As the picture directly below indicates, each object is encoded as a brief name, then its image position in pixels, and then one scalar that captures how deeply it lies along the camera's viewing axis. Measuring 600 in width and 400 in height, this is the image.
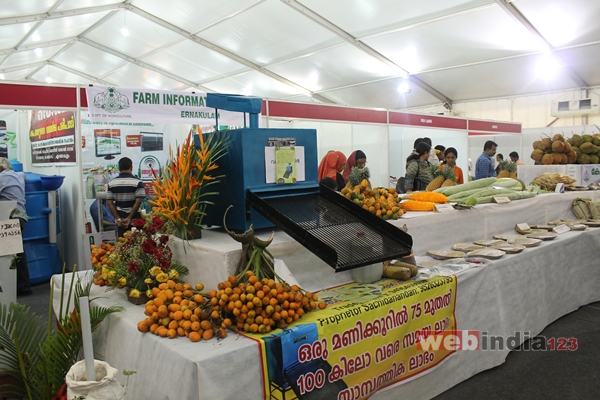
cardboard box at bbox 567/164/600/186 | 4.93
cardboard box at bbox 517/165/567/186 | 4.94
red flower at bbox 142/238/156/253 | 1.92
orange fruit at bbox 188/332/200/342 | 1.54
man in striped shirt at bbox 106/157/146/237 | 5.08
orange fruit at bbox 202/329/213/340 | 1.55
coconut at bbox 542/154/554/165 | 5.04
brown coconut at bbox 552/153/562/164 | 5.03
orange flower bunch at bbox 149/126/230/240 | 2.03
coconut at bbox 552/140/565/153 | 5.03
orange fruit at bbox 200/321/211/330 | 1.58
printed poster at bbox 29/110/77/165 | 5.94
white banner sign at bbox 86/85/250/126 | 4.83
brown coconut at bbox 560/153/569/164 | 5.03
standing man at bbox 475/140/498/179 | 6.41
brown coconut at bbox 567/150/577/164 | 5.05
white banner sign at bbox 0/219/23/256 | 2.49
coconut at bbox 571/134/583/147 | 5.21
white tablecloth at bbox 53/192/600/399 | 1.46
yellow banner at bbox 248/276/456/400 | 1.58
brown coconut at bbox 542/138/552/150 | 5.18
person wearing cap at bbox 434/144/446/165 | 6.61
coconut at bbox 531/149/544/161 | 5.20
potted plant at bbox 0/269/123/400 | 1.74
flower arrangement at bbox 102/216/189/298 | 1.93
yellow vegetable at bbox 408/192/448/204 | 3.16
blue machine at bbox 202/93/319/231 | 2.06
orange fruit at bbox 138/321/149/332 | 1.64
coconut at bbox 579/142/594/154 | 5.05
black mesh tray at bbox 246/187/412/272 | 1.83
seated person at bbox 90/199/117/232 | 5.80
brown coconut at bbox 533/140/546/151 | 5.21
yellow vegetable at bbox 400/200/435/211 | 3.03
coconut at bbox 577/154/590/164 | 5.07
